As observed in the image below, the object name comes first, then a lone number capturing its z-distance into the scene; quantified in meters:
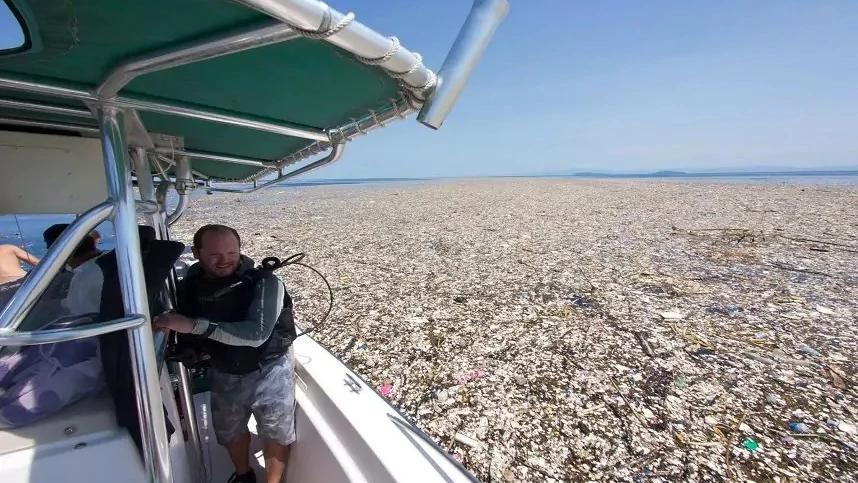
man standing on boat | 2.18
